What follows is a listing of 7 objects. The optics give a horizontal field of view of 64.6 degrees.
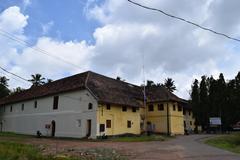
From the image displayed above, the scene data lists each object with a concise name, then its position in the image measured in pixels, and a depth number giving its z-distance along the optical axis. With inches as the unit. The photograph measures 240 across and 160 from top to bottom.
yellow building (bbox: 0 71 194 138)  866.8
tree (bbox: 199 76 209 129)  1237.8
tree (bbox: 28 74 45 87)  1826.4
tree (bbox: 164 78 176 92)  1920.3
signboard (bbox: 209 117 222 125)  1076.5
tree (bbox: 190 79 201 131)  1266.1
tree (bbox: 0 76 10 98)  1634.7
